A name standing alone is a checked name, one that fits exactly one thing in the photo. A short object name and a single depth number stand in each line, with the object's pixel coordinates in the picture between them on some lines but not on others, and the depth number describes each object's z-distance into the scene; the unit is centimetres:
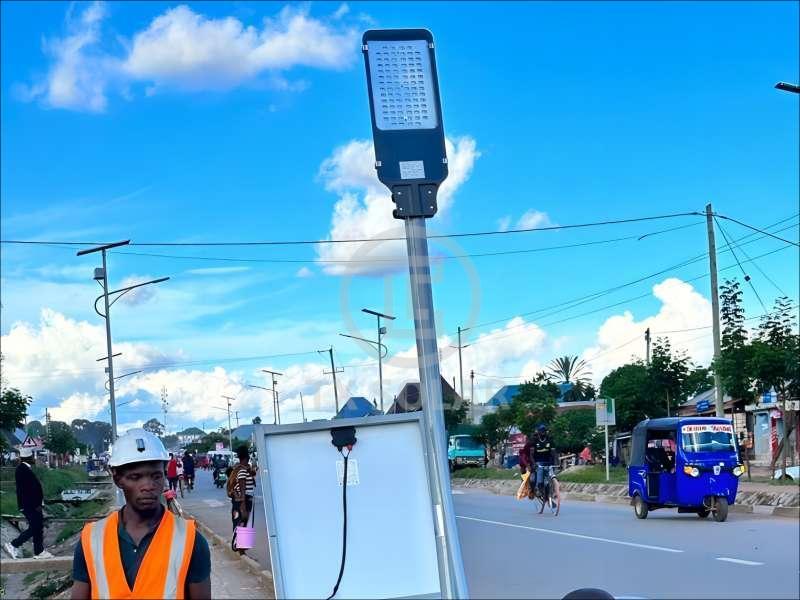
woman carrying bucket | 1426
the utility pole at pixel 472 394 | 6315
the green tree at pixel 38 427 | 7662
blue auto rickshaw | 1549
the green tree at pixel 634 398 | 2753
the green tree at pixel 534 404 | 4050
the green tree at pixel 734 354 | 2131
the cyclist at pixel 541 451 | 1975
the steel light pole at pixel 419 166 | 424
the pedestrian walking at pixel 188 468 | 4080
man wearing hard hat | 314
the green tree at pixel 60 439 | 8269
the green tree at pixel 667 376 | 2594
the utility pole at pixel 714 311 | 2128
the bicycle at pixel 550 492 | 1991
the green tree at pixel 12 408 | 4022
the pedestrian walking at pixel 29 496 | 1465
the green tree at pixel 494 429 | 4719
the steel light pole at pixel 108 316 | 3746
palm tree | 5353
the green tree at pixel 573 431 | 3766
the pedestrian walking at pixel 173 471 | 2694
